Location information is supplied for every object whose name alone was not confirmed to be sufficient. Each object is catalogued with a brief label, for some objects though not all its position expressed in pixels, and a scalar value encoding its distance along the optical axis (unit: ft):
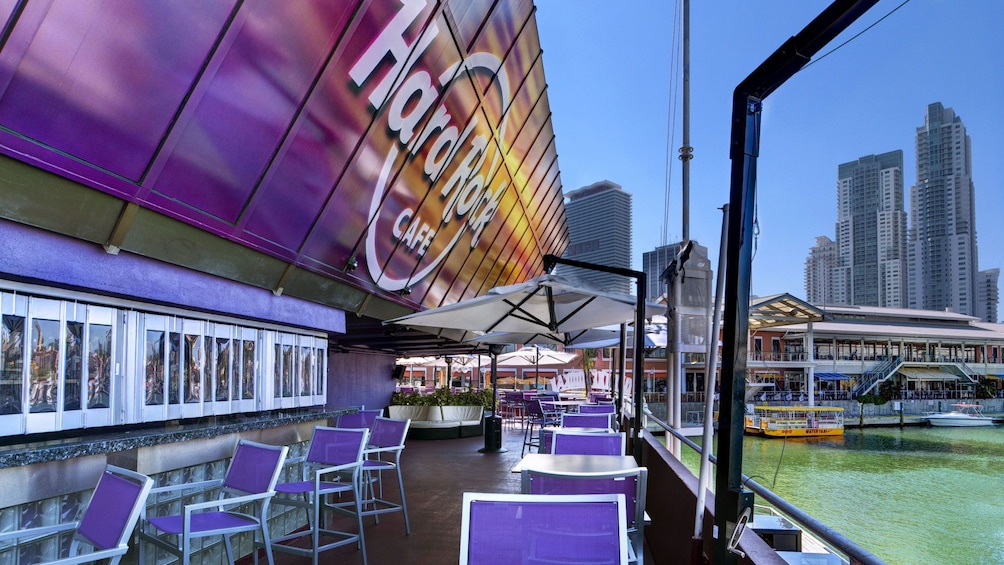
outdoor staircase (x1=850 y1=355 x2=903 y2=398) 161.17
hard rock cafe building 11.69
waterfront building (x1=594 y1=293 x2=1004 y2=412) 159.74
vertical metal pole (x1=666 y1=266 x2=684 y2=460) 22.94
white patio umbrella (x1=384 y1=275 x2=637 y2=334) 22.07
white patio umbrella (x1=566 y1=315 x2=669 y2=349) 41.75
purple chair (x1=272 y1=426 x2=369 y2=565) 15.08
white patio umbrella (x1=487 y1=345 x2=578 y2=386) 77.56
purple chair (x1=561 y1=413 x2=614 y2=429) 24.23
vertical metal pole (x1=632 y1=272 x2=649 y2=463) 22.59
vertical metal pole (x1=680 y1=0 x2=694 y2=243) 30.27
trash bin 39.78
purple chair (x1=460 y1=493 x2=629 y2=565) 7.73
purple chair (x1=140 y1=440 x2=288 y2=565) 11.05
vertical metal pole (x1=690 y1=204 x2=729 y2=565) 8.57
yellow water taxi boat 116.57
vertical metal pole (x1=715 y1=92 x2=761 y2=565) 7.59
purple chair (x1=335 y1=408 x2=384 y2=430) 22.71
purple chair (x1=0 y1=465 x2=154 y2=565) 8.45
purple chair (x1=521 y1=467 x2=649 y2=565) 11.05
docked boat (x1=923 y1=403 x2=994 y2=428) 147.43
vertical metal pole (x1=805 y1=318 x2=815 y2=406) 128.36
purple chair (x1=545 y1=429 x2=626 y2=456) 17.49
